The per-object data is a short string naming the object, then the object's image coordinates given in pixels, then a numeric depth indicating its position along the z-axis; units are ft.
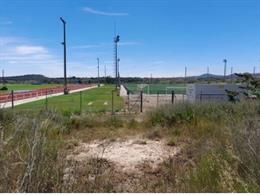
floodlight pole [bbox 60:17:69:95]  82.44
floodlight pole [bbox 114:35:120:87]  103.89
